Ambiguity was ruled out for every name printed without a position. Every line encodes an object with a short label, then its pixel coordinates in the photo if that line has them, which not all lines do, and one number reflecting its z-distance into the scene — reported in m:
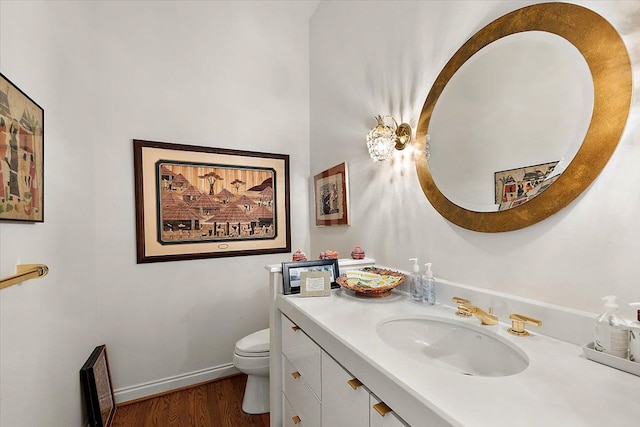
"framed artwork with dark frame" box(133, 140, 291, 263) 2.15
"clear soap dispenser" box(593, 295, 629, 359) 0.75
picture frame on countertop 1.50
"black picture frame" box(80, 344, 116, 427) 1.66
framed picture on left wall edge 0.97
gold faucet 1.03
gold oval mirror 0.82
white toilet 1.88
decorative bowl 1.37
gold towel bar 0.86
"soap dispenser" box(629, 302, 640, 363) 0.72
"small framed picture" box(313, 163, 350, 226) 2.10
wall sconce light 1.57
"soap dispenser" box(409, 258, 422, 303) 1.34
